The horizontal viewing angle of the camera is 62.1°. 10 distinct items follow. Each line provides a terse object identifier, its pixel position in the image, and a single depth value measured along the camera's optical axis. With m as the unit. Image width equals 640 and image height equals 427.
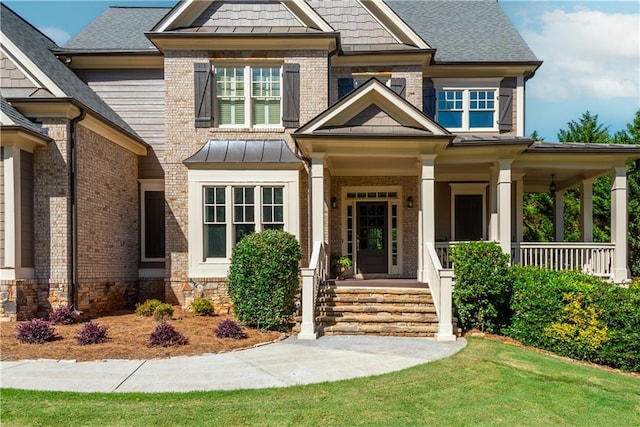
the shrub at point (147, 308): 12.43
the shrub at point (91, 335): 9.25
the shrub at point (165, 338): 9.20
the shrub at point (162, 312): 11.81
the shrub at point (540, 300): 10.05
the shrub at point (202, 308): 12.70
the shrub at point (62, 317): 11.17
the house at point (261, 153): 11.82
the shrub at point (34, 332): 9.24
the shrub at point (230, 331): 10.05
